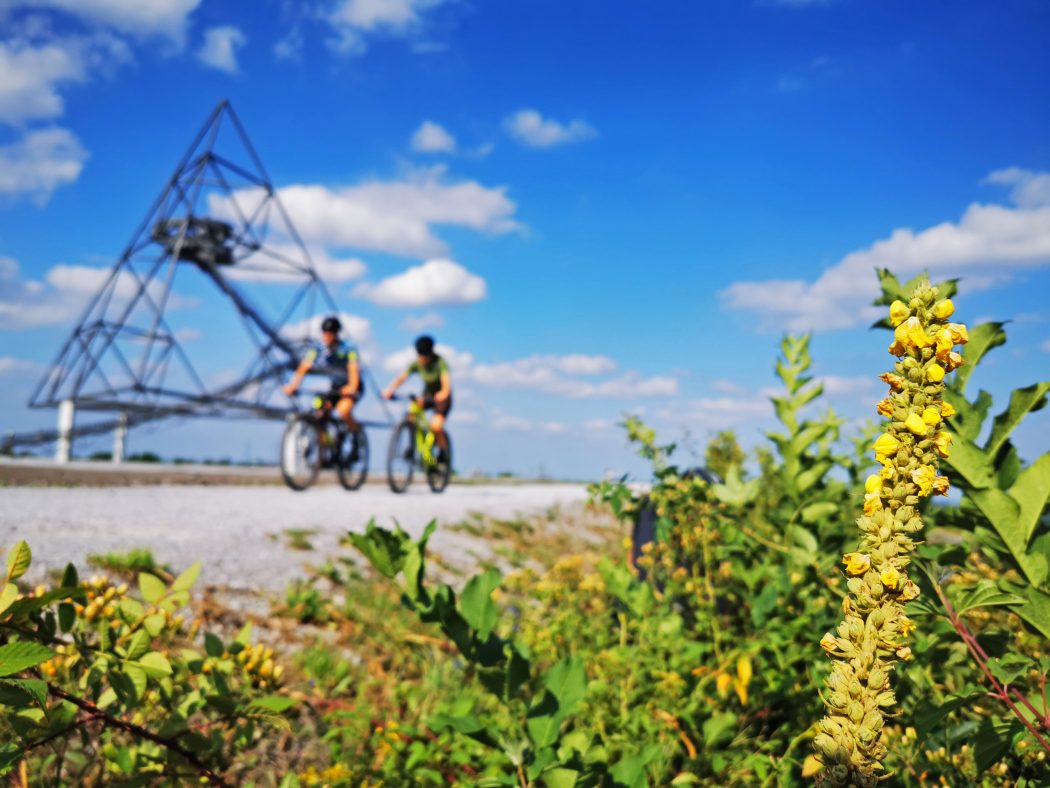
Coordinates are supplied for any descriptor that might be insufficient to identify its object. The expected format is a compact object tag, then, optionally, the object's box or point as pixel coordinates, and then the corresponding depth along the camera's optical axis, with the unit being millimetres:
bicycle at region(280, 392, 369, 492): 11875
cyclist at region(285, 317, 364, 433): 12492
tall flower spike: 692
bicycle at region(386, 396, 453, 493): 13055
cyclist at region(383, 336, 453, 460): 12953
